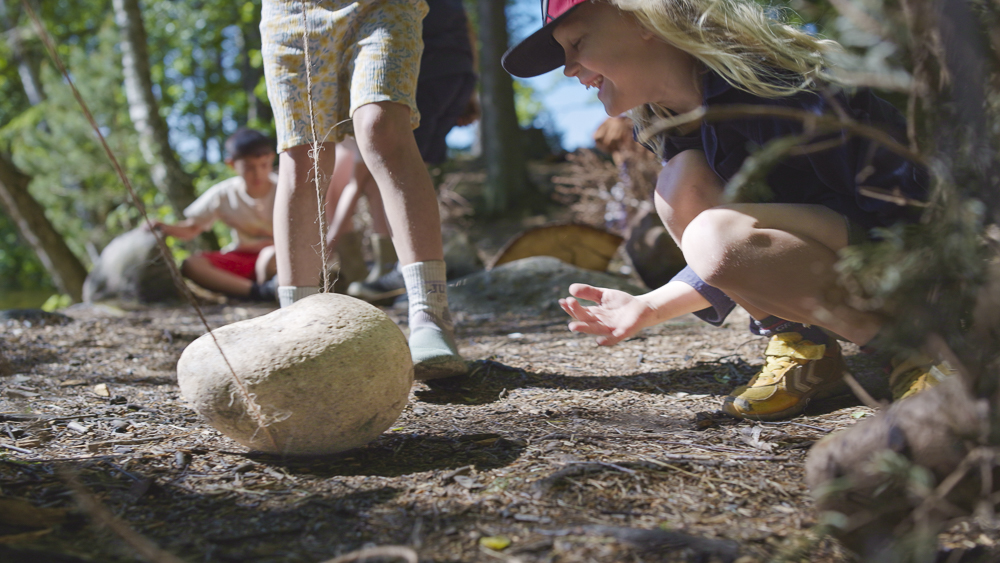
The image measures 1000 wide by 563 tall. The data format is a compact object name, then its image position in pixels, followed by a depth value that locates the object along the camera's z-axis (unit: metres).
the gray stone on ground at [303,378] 1.60
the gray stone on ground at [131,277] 5.63
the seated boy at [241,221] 5.68
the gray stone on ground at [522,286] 4.62
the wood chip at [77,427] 2.00
